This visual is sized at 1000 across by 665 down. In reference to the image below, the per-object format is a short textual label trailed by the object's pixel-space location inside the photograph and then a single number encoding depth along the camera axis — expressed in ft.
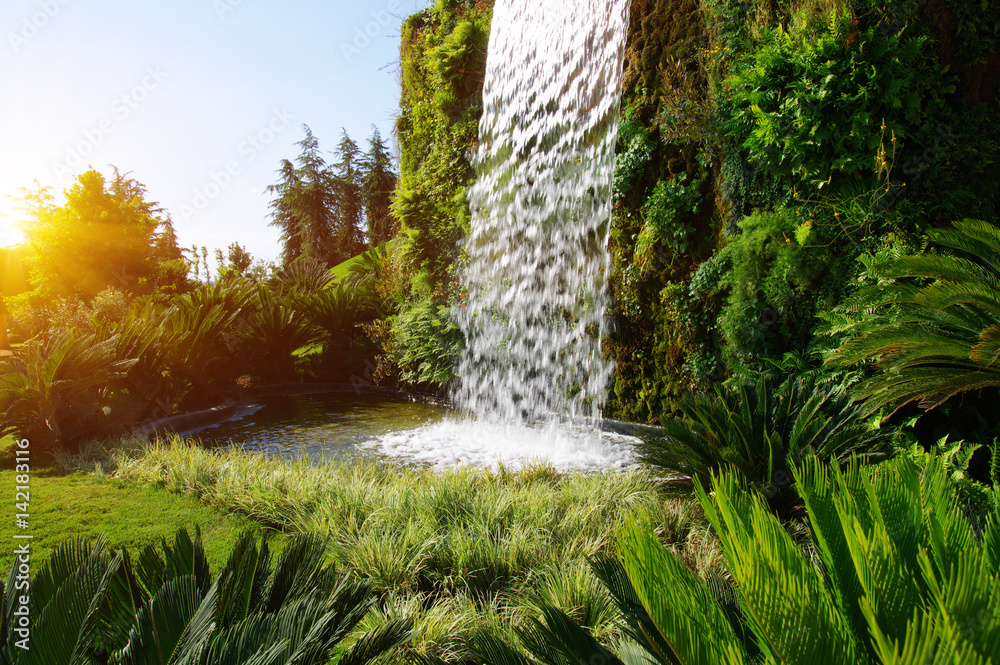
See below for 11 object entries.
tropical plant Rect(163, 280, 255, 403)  24.97
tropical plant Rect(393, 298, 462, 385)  30.89
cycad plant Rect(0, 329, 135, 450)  17.21
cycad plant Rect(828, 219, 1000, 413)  10.69
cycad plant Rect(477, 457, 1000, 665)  2.69
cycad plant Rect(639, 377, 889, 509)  11.10
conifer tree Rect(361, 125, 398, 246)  87.40
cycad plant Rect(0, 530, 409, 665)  4.05
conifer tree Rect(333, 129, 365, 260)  94.12
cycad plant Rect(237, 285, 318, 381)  33.58
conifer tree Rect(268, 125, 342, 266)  93.86
